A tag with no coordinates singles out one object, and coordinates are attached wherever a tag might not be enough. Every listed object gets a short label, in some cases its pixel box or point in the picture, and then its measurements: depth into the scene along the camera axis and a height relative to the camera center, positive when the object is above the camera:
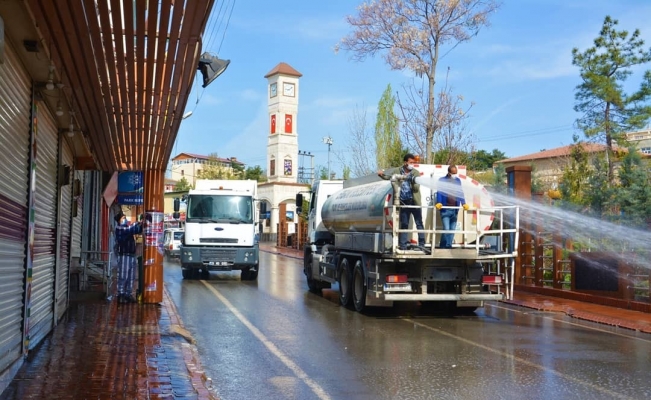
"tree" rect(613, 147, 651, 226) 16.78 +1.23
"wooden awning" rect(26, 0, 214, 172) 5.48 +1.76
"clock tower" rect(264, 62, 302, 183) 70.00 +12.01
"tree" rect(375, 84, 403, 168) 33.56 +5.17
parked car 35.62 -0.17
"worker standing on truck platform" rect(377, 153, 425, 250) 12.78 +0.69
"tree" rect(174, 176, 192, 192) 88.67 +6.81
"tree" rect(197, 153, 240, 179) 75.00 +7.61
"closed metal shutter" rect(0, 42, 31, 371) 6.71 +0.39
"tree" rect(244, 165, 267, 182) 95.22 +9.08
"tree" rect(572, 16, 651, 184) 32.31 +7.27
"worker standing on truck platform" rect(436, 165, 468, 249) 12.87 +0.75
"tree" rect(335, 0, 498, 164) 26.08 +7.79
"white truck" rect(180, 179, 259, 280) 21.84 +0.29
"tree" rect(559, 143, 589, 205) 24.90 +2.39
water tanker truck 12.70 -0.27
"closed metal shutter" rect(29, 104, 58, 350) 9.04 +0.07
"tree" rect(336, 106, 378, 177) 33.81 +3.32
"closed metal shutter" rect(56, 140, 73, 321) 11.73 -0.11
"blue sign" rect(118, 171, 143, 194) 20.75 +1.65
